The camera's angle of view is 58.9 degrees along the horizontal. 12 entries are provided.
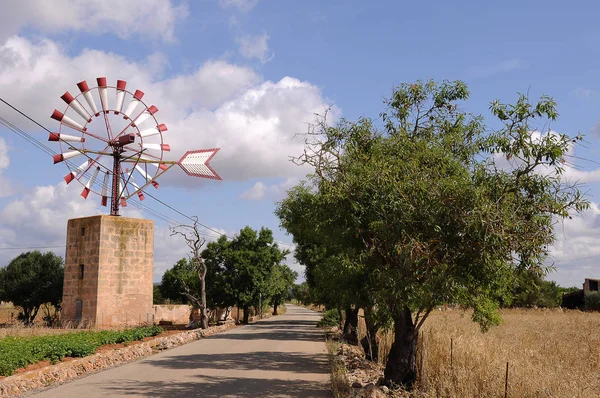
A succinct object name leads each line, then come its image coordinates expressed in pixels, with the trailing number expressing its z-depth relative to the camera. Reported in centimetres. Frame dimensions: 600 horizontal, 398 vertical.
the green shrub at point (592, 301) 5400
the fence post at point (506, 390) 903
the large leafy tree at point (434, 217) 965
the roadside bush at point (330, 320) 4050
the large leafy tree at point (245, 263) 4300
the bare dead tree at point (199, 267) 3484
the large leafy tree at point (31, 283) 4459
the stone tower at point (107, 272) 2911
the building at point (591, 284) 6173
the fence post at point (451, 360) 1176
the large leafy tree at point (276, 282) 4502
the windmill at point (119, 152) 3108
